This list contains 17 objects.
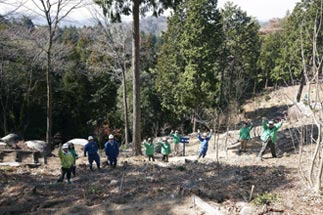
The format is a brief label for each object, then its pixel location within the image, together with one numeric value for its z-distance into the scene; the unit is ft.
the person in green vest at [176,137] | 53.36
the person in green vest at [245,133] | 47.65
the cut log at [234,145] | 54.08
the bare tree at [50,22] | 50.72
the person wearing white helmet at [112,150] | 38.42
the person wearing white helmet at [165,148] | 46.60
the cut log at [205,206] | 23.60
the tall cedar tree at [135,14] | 46.01
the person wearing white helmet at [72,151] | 34.18
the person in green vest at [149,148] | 44.92
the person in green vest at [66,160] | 33.09
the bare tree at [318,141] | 22.35
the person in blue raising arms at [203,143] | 45.52
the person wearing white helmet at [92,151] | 36.99
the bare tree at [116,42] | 72.59
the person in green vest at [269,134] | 39.91
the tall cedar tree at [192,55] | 83.97
